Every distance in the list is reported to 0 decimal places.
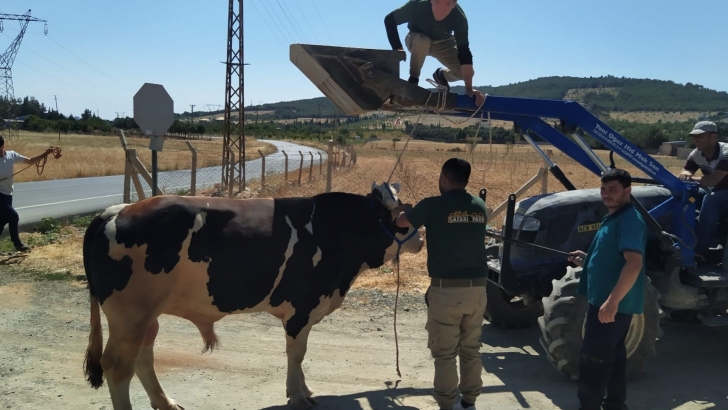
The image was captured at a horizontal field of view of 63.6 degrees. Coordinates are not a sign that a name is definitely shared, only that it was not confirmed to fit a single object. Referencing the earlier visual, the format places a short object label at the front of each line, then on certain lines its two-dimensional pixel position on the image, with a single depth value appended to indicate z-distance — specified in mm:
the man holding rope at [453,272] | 4766
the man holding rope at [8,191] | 10281
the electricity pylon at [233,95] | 20469
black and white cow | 4559
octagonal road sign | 9773
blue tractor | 5293
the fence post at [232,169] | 16753
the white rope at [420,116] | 5535
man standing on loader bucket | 5578
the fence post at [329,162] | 11995
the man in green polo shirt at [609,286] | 4422
